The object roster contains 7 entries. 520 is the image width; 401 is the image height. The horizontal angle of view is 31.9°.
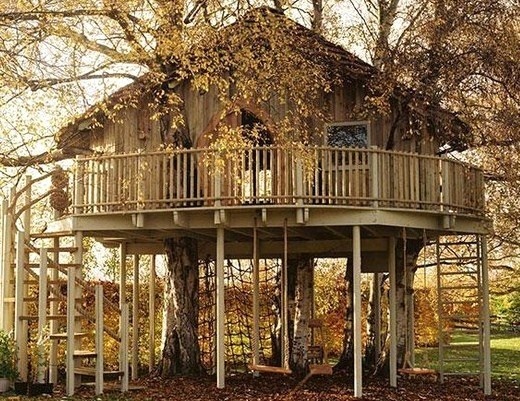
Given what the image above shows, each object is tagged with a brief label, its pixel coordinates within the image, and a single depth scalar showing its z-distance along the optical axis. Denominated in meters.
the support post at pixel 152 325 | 23.00
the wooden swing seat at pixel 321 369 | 16.27
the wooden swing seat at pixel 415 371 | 16.52
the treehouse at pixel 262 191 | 17.06
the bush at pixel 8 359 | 17.06
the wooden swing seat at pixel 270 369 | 15.91
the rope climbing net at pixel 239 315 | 25.33
